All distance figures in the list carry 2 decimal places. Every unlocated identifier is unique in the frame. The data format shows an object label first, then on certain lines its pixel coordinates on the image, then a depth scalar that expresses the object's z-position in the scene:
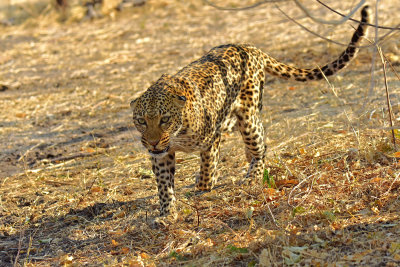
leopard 11.55
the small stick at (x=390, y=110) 11.56
